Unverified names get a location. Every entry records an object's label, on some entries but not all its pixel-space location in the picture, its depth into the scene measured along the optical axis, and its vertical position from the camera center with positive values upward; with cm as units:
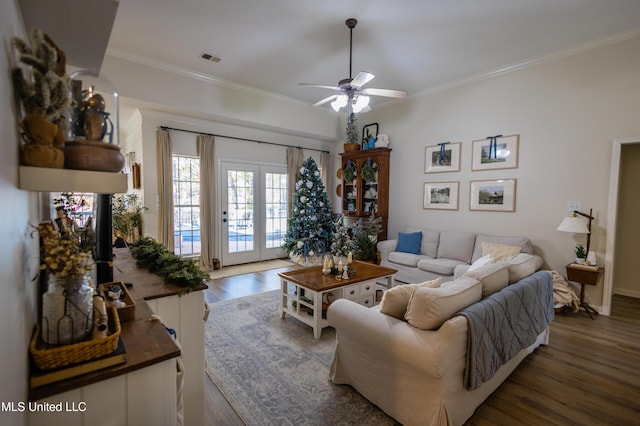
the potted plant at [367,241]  542 -79
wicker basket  94 -53
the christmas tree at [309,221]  614 -50
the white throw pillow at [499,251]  391 -70
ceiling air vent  414 +200
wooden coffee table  305 -104
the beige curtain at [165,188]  505 +13
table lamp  362 -29
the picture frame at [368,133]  627 +146
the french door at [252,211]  595 -32
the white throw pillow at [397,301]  197 -69
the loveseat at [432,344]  171 -92
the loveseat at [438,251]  417 -85
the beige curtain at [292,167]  673 +71
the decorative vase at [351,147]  639 +113
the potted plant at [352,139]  639 +131
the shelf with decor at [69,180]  88 +4
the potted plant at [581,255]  372 -68
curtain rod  517 +119
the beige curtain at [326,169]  738 +73
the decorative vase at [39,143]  87 +15
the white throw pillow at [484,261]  361 -77
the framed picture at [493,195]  449 +8
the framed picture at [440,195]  513 +8
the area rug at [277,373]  199 -146
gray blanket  178 -88
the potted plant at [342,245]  529 -86
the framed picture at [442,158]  509 +75
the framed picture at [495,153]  445 +74
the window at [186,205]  538 -18
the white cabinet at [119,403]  95 -72
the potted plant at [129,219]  509 -42
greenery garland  183 -50
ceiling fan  333 +125
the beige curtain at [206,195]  550 +2
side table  354 -92
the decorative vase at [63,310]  99 -40
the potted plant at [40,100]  86 +29
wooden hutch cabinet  607 +27
